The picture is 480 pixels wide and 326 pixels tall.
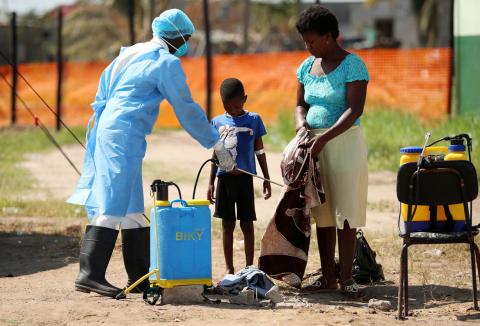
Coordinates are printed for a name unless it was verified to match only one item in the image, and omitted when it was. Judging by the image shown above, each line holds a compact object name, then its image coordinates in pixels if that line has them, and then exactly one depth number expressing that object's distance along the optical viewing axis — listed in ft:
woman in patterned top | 49.60
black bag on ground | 55.01
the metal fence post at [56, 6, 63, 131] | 169.40
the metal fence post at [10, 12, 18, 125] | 176.60
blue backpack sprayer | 47.85
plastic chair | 44.91
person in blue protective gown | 49.32
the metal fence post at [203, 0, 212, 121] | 149.18
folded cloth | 50.44
